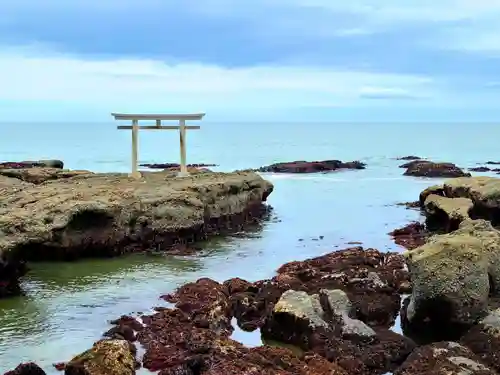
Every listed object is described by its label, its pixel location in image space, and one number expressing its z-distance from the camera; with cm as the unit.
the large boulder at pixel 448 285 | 1263
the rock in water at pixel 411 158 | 7288
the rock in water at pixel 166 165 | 6055
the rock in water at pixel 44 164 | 4148
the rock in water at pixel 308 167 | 5688
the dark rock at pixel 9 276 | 1597
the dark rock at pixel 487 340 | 1112
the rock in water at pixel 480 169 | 5794
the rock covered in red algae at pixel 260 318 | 1091
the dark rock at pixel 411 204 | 3397
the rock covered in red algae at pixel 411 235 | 2342
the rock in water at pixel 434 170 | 5097
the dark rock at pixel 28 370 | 1075
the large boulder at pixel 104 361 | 1059
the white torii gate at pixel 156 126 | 2795
